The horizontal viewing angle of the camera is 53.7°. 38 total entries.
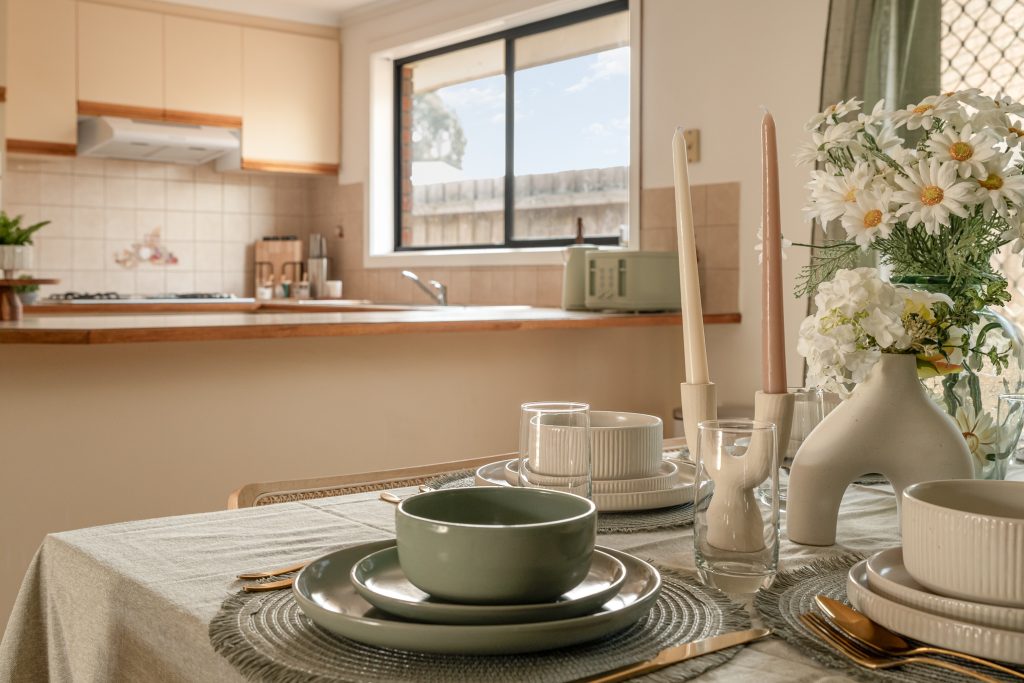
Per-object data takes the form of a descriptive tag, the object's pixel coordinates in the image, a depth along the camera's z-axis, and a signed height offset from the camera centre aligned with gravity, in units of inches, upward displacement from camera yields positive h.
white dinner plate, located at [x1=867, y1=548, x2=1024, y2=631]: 23.6 -7.2
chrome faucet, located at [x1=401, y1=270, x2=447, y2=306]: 168.7 +2.0
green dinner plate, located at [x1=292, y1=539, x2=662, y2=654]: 23.2 -7.7
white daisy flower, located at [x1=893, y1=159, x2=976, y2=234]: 36.7 +4.1
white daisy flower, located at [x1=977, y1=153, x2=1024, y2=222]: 37.2 +4.5
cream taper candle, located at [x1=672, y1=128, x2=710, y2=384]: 36.5 +0.6
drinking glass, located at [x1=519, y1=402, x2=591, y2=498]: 31.9 -4.7
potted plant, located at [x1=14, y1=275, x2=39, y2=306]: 161.1 +0.8
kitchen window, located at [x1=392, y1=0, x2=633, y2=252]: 168.7 +30.8
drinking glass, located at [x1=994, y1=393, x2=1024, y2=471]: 41.0 -4.6
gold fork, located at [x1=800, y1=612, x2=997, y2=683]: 23.6 -8.4
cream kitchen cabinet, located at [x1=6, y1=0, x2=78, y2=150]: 182.1 +40.5
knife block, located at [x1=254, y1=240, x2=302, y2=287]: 227.0 +9.3
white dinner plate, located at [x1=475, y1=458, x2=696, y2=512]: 39.6 -7.6
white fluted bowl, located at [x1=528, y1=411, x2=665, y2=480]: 40.2 -5.8
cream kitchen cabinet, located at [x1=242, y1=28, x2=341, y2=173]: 207.9 +41.9
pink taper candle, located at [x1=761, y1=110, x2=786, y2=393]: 35.4 +0.5
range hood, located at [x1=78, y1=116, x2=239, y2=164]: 187.3 +30.5
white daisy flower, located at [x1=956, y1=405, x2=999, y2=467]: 41.2 -4.9
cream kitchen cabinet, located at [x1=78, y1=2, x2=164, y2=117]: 189.0 +46.1
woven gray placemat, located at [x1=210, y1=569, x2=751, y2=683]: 23.0 -8.4
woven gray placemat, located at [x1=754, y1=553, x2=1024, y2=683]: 23.6 -8.4
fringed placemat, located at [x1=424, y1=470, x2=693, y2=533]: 37.9 -8.3
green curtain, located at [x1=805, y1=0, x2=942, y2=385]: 114.8 +29.6
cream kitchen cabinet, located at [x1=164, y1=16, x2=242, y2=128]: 198.5 +45.7
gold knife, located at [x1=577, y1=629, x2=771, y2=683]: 23.0 -8.4
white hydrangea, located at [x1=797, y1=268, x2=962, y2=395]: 34.8 -0.6
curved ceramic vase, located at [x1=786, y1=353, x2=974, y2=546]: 34.4 -4.6
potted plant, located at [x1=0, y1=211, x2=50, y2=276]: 123.2 +6.4
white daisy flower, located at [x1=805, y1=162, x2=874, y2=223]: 39.4 +4.7
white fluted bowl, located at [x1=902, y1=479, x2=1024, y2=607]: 23.5 -5.9
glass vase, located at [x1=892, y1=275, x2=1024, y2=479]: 40.7 -3.6
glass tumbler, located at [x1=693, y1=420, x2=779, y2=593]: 28.9 -5.8
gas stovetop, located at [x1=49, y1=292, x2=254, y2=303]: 181.7 +0.5
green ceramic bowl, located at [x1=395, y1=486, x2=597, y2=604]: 23.8 -6.1
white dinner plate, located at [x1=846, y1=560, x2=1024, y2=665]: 23.3 -7.7
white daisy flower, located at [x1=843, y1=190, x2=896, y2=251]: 38.6 +3.4
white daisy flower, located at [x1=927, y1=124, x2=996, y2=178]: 36.9 +5.8
